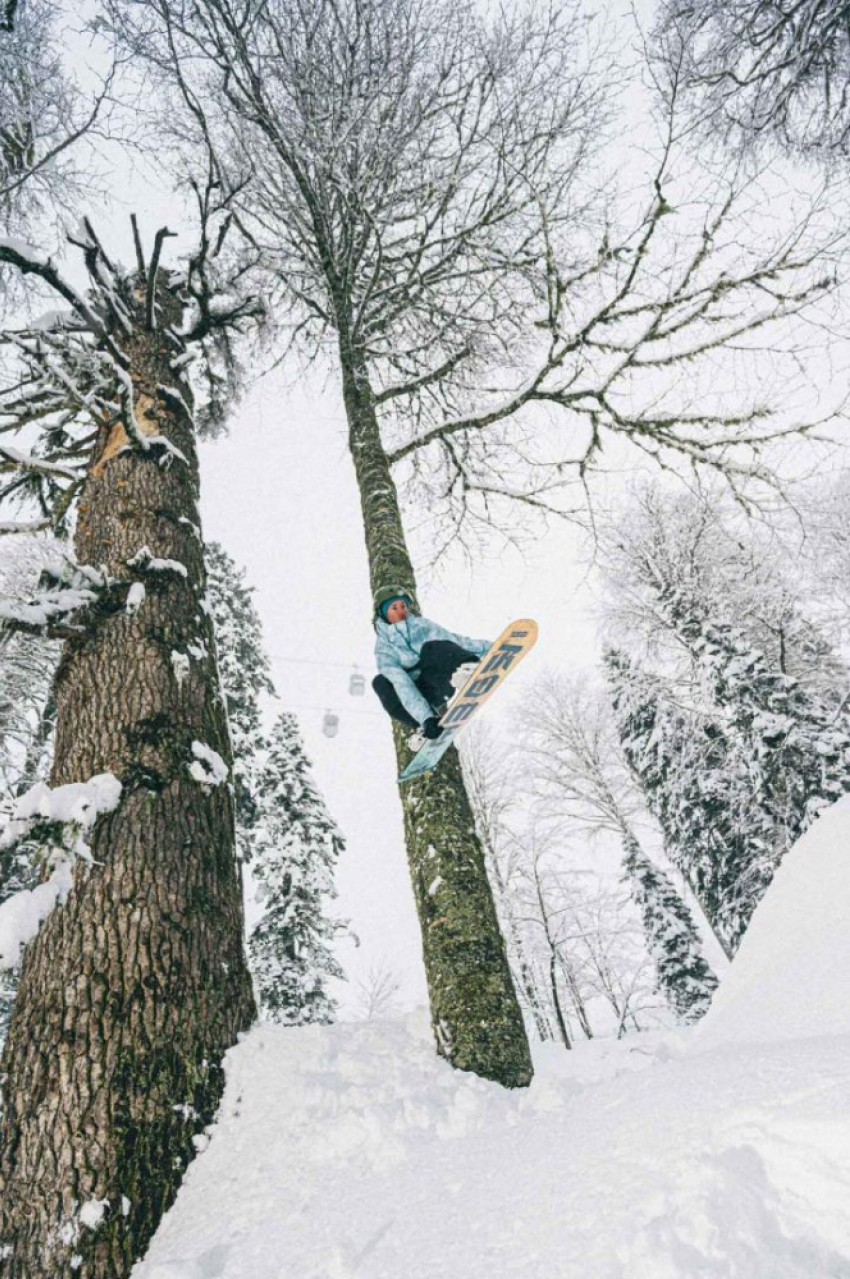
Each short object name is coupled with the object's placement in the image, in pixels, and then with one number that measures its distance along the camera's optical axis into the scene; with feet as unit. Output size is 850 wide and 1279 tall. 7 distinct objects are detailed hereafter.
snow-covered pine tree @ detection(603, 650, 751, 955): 39.01
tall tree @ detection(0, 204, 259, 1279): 5.48
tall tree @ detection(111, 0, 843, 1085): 15.66
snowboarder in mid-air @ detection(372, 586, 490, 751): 12.39
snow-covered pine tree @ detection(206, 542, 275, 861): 39.75
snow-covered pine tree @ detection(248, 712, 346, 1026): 42.19
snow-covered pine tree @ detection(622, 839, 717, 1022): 47.34
